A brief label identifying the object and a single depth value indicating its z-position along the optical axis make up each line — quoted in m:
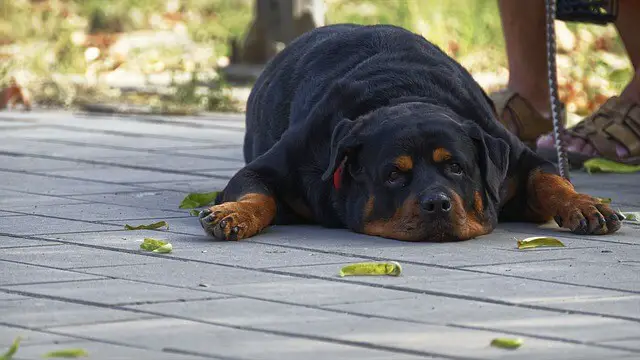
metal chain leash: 8.96
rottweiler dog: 7.23
